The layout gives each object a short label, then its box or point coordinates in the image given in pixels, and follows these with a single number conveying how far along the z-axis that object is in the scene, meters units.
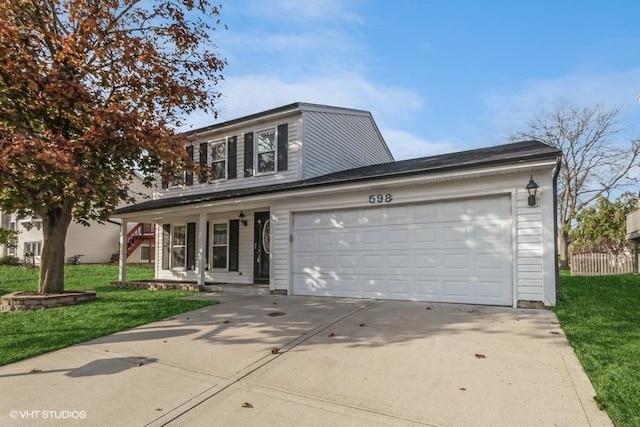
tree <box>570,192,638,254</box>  27.23
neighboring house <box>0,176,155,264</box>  25.38
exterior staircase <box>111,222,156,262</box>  25.13
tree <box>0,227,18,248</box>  10.38
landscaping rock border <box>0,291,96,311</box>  8.41
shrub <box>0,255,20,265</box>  24.59
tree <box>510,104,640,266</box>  27.02
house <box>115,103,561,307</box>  7.48
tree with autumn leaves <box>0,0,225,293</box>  6.89
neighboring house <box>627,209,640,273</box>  16.89
